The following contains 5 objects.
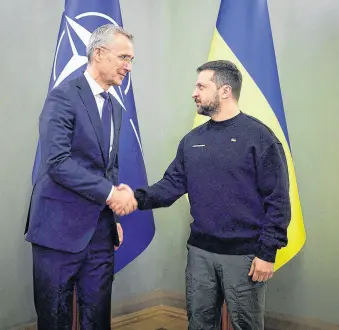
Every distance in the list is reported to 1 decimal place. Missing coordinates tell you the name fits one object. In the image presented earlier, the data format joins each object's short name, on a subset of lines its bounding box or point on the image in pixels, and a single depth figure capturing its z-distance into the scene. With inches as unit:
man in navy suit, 62.2
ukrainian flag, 82.5
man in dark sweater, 62.9
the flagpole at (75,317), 78.3
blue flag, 80.0
